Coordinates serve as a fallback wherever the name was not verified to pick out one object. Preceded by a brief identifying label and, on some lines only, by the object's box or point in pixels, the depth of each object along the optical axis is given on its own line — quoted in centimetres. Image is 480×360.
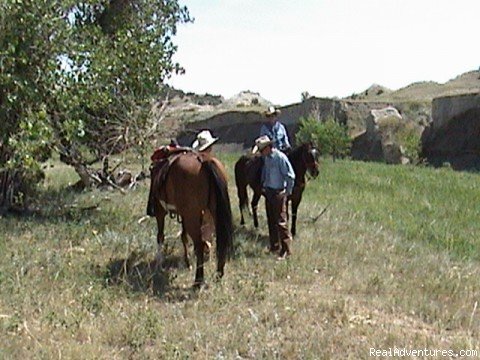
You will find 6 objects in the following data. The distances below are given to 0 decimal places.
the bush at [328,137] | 2938
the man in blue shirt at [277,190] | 834
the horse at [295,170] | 914
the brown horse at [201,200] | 677
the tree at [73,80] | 876
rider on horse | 974
